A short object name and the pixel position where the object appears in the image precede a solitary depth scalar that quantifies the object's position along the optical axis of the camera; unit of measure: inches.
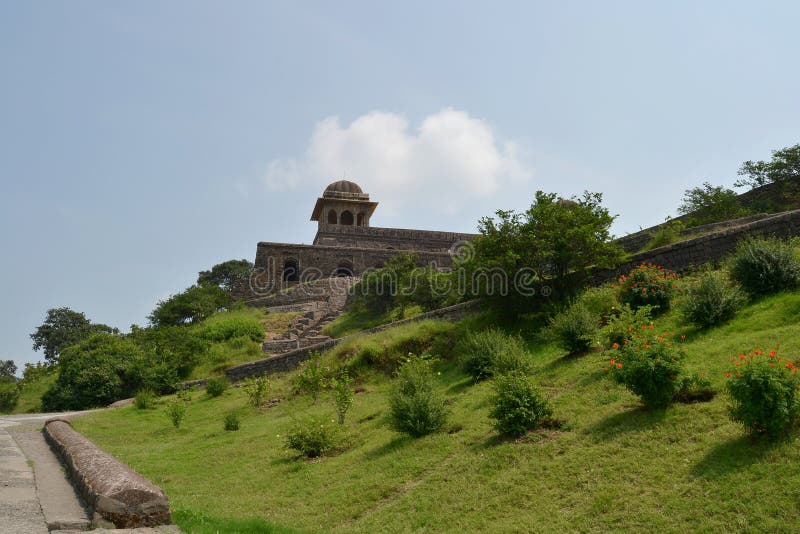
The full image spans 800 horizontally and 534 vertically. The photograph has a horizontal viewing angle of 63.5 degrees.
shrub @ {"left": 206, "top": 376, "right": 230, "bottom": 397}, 753.6
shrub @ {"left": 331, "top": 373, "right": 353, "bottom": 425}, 468.4
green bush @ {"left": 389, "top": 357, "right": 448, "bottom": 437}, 372.2
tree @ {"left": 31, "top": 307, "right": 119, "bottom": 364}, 2001.7
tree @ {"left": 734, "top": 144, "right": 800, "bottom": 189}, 1207.6
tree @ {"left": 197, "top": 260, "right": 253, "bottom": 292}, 2397.9
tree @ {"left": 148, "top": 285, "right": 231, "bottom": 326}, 1263.5
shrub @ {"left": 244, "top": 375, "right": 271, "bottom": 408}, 644.7
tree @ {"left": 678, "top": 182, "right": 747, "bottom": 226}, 1016.9
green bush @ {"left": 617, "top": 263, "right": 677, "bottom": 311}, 485.4
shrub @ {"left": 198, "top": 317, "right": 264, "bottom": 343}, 1011.9
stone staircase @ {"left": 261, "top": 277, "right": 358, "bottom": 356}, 959.0
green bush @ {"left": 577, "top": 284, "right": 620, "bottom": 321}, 514.3
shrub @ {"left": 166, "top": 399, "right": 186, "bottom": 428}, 607.2
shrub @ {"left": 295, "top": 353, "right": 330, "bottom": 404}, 596.4
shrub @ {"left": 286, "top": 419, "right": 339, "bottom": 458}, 403.5
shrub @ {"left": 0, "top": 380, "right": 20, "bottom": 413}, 959.0
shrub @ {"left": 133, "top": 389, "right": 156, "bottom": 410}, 732.0
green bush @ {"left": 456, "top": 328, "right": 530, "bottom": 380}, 444.3
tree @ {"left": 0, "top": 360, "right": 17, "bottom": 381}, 2245.1
